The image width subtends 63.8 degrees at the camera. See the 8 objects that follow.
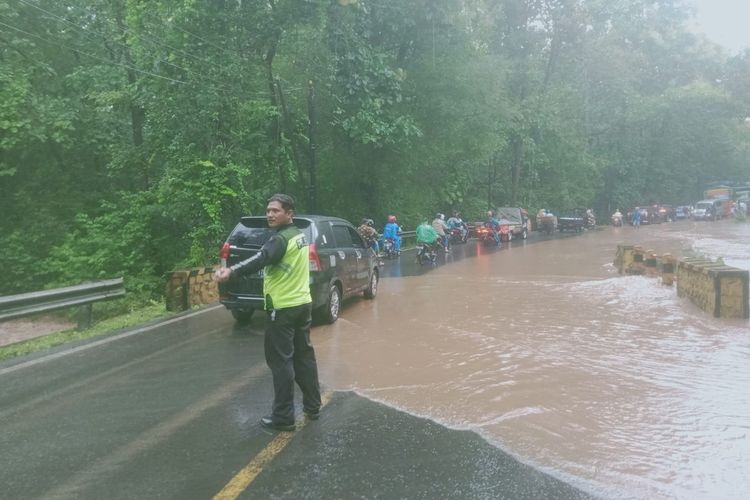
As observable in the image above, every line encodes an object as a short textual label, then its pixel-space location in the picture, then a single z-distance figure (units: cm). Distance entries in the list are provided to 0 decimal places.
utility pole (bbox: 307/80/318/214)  2175
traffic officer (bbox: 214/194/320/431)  494
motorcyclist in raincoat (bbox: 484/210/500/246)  3020
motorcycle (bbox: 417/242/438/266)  2039
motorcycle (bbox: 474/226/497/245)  3025
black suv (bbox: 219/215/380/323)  899
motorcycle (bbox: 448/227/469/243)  3078
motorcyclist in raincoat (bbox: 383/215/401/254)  2348
